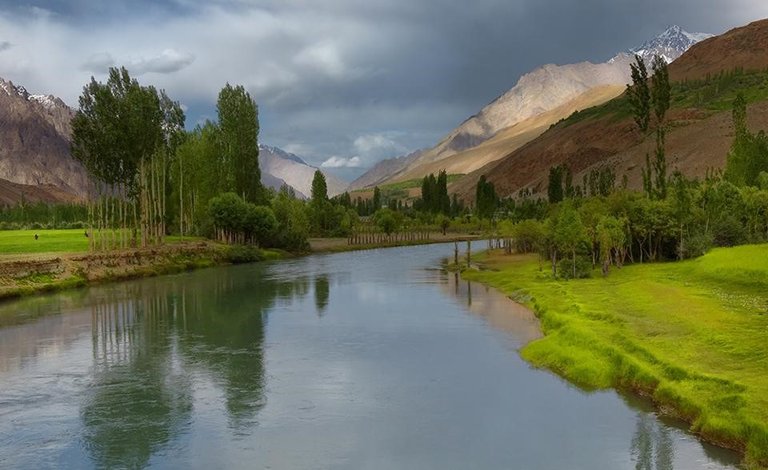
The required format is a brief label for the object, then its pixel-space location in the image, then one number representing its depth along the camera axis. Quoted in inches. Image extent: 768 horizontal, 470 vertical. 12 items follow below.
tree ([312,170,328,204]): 7224.4
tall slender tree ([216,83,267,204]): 5078.7
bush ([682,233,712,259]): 2940.5
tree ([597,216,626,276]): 2699.3
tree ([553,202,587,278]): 2746.1
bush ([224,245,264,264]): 4338.1
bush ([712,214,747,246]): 3070.9
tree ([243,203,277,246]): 4694.9
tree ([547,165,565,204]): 7042.3
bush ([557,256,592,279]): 2748.5
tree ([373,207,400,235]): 7308.1
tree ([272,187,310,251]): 5241.1
